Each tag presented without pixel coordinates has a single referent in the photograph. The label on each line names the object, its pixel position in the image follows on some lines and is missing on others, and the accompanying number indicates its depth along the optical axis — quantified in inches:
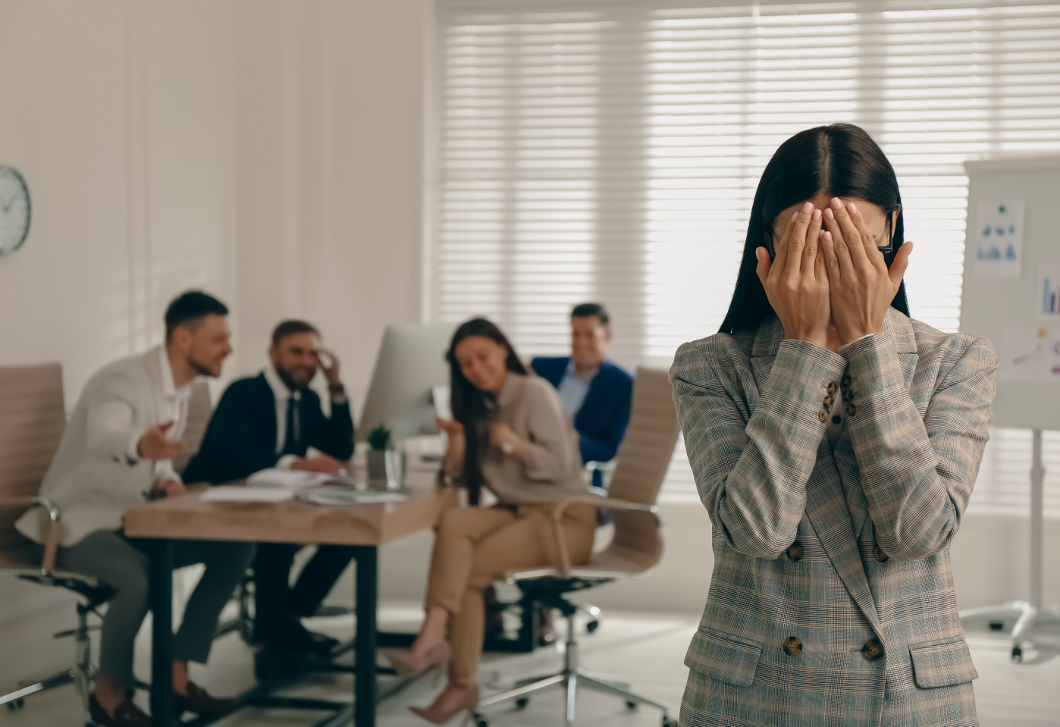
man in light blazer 125.6
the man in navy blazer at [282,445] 148.1
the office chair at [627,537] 127.1
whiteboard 159.2
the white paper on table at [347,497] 115.3
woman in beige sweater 127.6
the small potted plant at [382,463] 127.0
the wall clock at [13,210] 137.4
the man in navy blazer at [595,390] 168.7
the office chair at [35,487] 125.6
